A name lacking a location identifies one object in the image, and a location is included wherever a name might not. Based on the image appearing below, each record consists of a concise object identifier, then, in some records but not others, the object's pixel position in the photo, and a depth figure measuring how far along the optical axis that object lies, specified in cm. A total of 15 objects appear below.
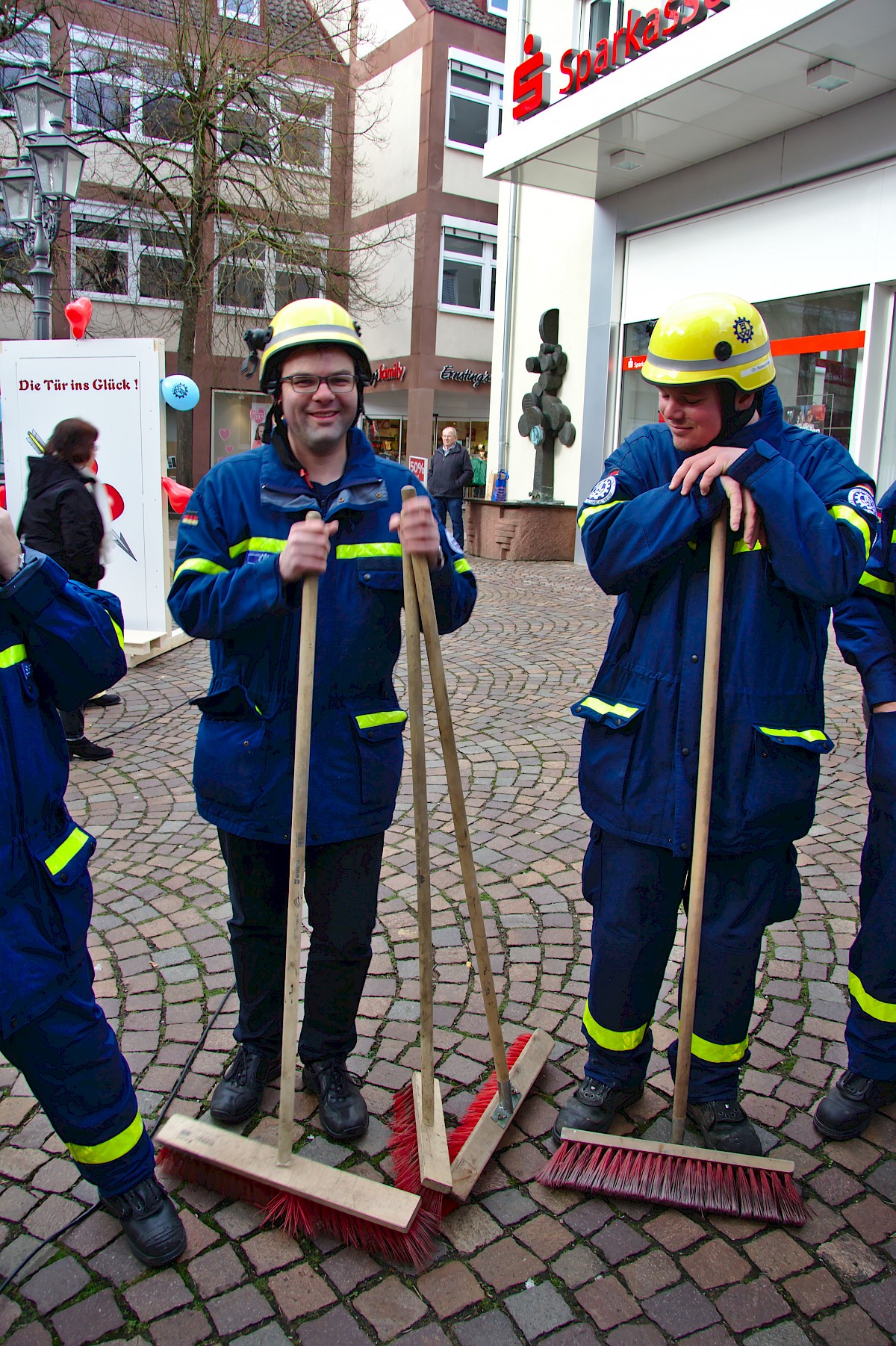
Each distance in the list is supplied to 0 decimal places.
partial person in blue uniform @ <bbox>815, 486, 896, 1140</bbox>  264
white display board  801
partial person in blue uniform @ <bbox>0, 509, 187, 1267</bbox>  196
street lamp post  902
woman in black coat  584
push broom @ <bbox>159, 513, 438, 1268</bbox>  220
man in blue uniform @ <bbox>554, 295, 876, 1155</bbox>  223
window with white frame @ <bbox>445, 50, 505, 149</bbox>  2533
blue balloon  805
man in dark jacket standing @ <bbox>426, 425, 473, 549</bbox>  1491
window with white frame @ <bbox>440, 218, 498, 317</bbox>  2611
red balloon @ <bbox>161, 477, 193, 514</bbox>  790
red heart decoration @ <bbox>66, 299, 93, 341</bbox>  814
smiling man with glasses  231
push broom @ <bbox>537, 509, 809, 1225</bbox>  228
